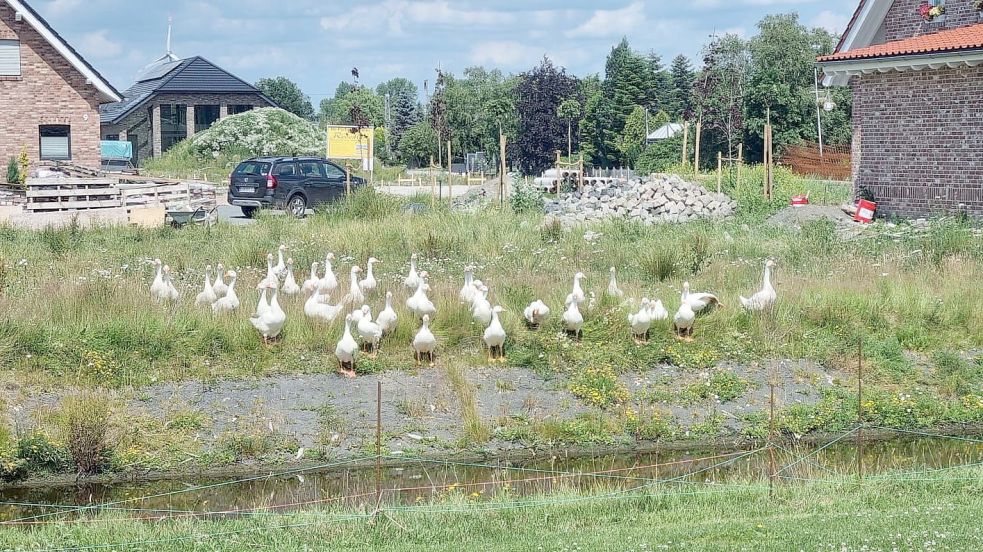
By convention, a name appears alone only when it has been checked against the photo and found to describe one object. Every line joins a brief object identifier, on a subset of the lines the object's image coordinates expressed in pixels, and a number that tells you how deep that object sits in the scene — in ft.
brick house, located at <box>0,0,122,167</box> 130.21
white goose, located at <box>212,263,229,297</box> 54.39
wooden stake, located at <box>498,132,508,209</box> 95.95
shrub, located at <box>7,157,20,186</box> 122.42
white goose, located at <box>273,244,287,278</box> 59.57
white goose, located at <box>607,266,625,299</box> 54.70
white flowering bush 204.13
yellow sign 149.79
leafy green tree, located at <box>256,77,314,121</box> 431.84
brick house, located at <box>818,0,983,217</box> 82.89
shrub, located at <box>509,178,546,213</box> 95.52
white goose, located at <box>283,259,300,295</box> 55.76
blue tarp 214.07
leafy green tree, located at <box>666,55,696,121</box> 270.36
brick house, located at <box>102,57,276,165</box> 233.76
